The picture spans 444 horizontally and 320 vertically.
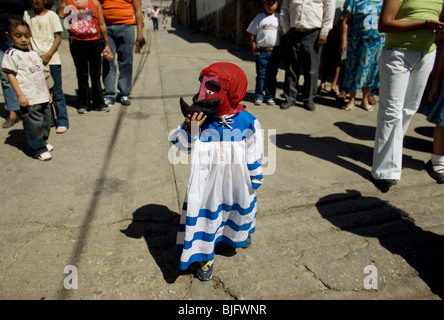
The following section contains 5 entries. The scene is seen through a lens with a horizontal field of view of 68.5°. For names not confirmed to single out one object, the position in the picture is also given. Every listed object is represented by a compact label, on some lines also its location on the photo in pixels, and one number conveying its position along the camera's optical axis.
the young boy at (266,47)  5.08
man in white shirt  4.77
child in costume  1.89
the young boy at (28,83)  3.23
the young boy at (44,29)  3.79
